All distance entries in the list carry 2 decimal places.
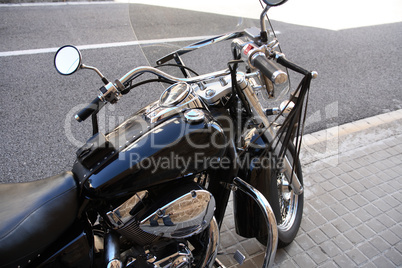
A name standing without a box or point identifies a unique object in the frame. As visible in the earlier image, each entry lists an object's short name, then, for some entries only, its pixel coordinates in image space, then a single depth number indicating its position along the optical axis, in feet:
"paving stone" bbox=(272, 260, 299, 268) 8.08
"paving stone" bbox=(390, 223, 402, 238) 8.98
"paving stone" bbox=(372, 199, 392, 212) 9.76
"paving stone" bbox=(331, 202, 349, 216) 9.59
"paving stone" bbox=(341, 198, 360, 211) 9.73
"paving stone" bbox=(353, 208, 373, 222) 9.43
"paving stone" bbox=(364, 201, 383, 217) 9.59
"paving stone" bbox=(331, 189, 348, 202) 10.06
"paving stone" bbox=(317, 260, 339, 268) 8.09
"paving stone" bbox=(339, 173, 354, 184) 10.71
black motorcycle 4.75
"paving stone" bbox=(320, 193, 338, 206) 9.89
